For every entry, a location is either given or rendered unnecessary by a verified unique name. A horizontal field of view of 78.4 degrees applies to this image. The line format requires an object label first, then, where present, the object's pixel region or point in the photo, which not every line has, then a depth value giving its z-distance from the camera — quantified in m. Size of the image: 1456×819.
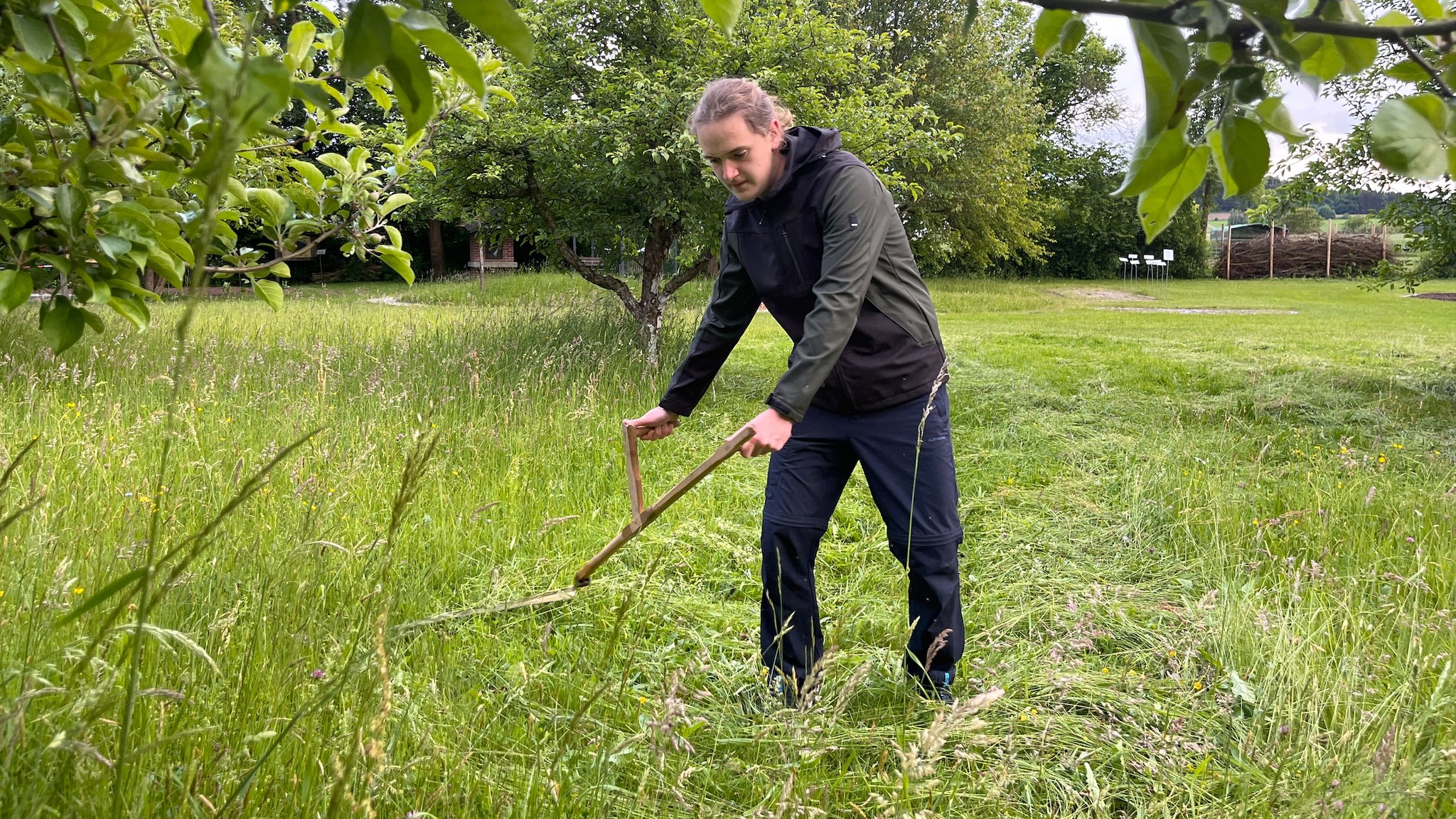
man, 2.48
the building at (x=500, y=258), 28.58
